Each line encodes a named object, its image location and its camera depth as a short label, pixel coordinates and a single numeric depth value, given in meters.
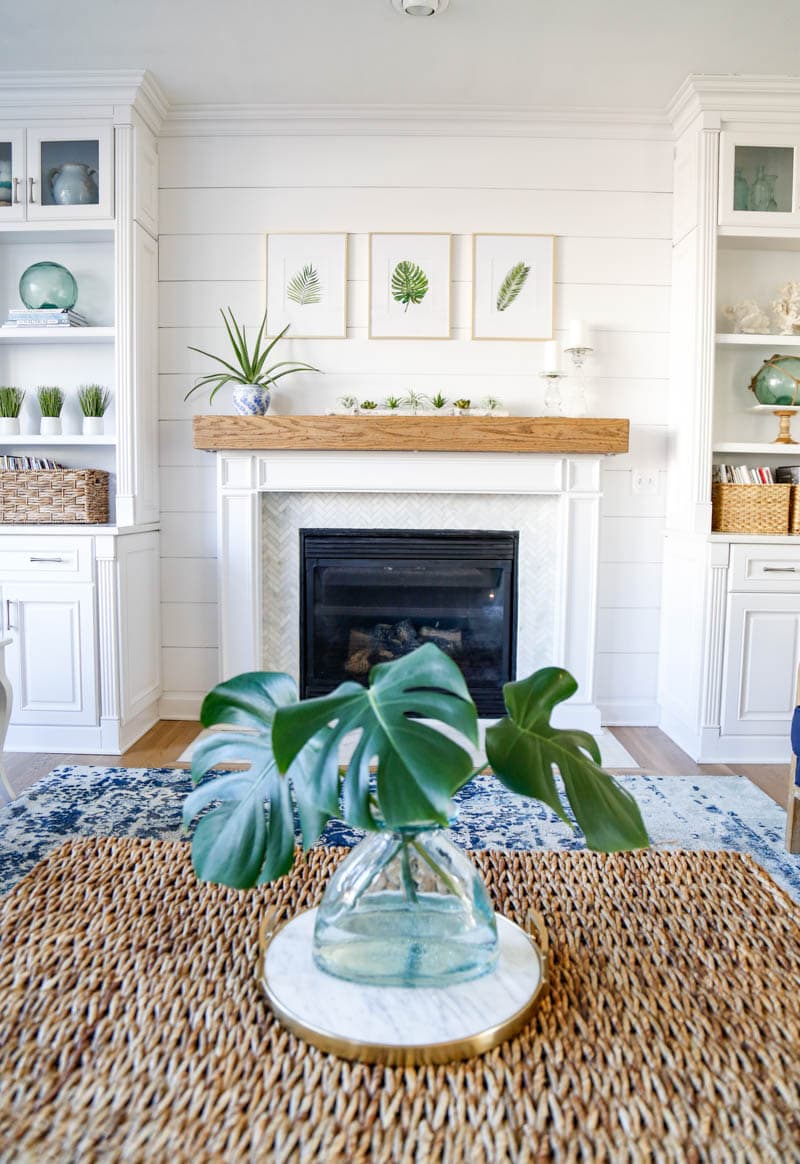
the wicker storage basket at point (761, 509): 3.19
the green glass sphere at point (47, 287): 3.29
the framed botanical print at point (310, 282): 3.43
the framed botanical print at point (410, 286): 3.42
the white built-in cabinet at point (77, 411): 3.04
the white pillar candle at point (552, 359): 3.31
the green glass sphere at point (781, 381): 3.31
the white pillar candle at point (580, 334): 3.27
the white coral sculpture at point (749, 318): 3.30
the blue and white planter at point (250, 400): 3.27
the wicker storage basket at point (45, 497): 3.15
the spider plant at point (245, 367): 3.30
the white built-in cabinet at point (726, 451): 3.09
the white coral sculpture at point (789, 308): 3.28
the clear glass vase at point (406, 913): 0.95
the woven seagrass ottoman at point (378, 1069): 0.73
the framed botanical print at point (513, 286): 3.42
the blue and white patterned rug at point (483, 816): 2.33
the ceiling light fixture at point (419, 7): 2.61
